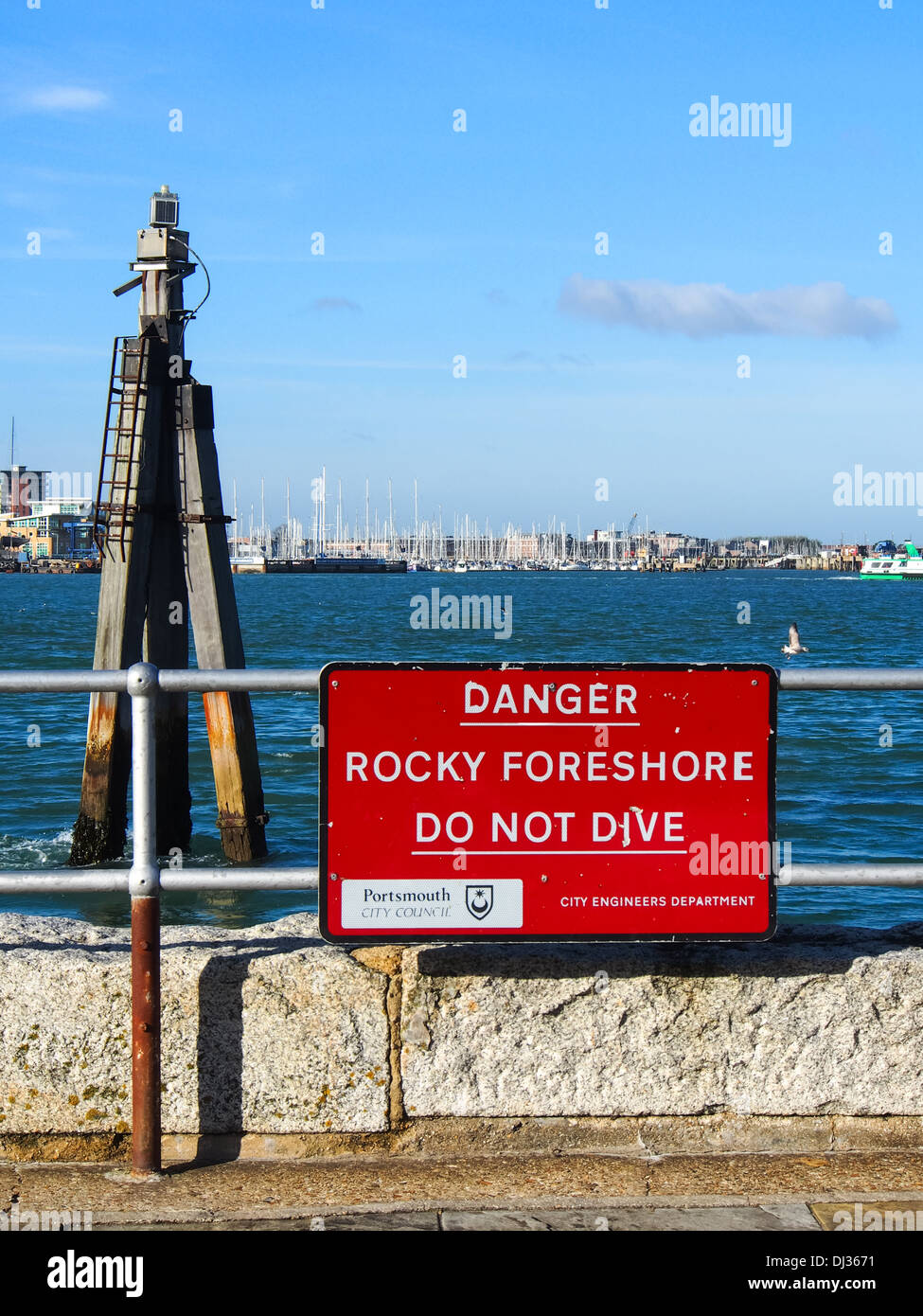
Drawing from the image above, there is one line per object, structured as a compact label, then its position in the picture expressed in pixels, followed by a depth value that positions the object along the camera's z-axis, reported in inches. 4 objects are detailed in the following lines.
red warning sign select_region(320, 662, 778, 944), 157.8
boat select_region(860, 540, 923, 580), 7327.8
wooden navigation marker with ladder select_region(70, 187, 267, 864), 512.7
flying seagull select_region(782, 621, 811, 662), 1683.1
